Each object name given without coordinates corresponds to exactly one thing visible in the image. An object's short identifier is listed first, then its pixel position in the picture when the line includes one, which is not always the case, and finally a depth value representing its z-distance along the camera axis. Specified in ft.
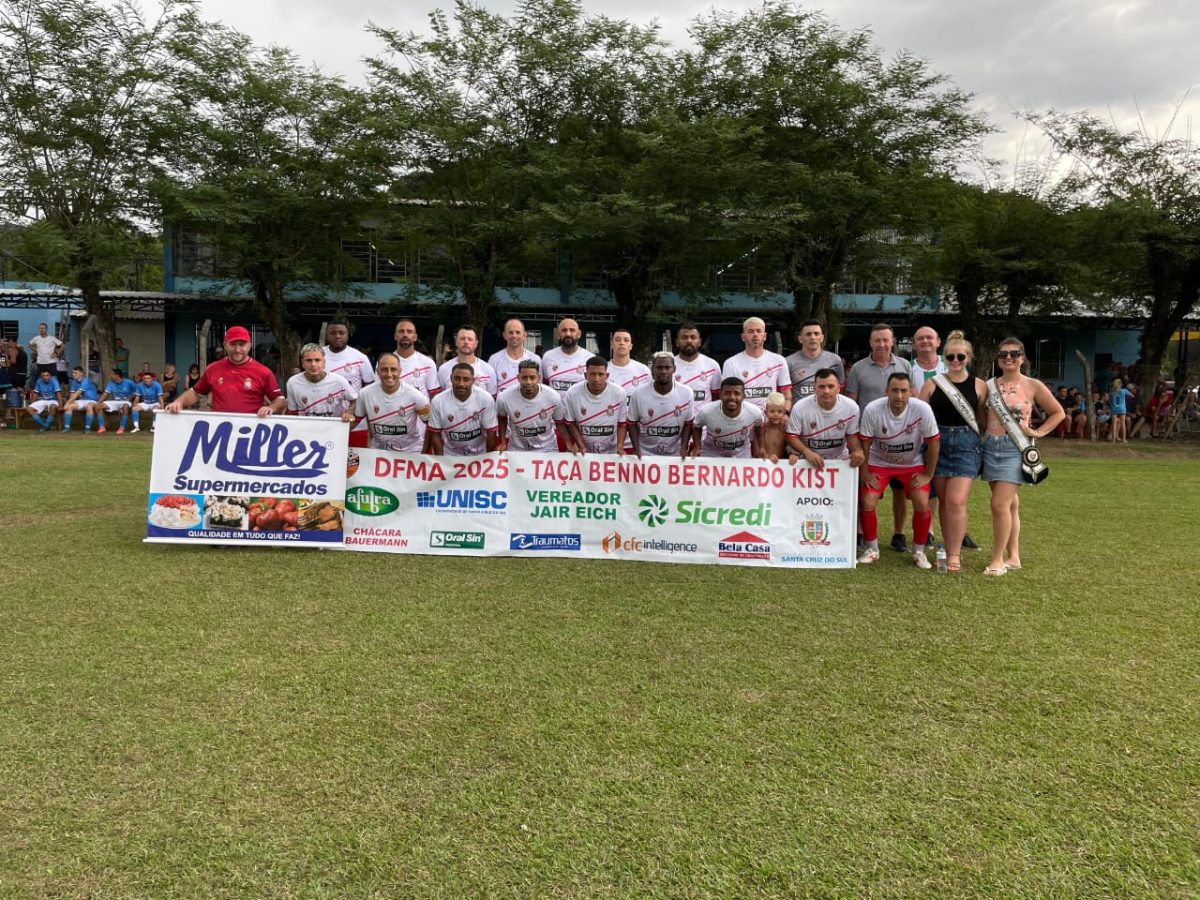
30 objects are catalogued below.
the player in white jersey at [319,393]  24.26
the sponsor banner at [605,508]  21.79
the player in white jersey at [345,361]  26.32
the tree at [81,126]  65.05
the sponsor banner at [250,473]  22.44
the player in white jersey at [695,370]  25.14
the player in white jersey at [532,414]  23.44
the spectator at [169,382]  69.31
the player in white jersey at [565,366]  26.43
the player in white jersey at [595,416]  23.32
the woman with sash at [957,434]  20.94
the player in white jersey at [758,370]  24.11
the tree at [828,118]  70.74
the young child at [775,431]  21.83
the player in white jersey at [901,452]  21.09
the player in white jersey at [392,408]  23.68
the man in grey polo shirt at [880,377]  23.08
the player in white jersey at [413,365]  26.04
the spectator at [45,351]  68.95
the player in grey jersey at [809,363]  23.89
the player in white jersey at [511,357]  26.50
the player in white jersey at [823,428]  21.88
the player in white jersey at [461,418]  23.36
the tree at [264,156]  67.97
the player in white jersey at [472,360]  25.72
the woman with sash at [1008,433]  20.44
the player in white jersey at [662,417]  23.41
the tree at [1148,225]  70.28
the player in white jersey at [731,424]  22.09
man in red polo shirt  24.02
